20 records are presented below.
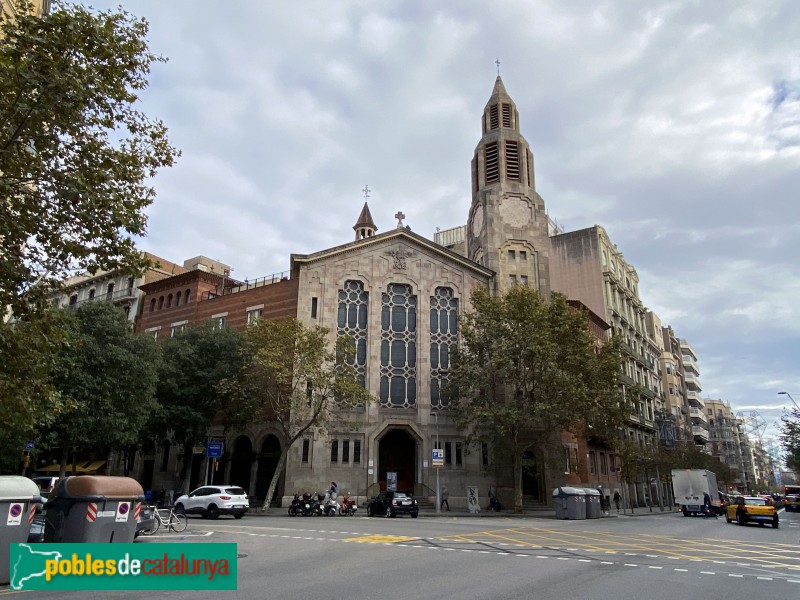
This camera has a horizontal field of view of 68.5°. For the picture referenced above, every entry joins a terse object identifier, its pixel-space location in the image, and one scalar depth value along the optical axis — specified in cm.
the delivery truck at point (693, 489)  4028
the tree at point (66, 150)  1000
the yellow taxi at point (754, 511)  2814
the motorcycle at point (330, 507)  3133
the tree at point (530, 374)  3422
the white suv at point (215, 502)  2798
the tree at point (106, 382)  2970
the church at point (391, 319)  3972
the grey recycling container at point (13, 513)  961
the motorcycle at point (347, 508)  3164
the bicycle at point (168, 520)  1912
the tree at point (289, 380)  3384
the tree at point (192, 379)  3653
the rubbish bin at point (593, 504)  3188
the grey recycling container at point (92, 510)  1033
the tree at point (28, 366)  1132
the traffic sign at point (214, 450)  3191
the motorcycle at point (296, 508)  3141
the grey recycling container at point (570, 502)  3055
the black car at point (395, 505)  3023
